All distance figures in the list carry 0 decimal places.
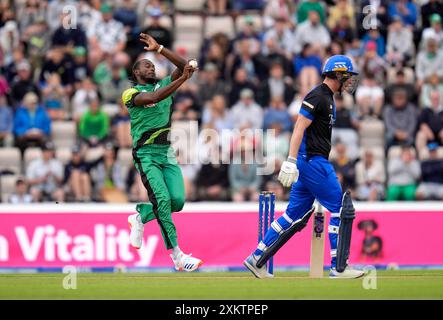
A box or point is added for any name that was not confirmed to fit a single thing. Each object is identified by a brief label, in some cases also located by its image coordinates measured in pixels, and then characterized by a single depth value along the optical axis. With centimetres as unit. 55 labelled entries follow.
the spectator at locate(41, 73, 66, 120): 2145
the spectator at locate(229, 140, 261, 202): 1994
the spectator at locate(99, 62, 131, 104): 2177
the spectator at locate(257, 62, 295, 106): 2136
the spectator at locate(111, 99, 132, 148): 2072
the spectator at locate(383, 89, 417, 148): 2097
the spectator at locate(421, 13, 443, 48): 2229
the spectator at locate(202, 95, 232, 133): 2073
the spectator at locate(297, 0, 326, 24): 2262
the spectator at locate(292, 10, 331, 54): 2229
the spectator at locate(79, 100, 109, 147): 2086
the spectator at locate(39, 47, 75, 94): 2198
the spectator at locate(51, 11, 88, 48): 2244
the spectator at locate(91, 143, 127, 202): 2003
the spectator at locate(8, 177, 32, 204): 1977
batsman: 1266
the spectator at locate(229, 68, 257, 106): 2134
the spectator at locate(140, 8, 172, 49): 2220
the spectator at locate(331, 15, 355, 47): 2239
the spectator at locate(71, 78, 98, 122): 2122
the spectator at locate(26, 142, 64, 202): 2002
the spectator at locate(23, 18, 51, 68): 2267
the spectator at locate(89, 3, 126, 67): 2228
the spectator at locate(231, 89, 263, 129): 2077
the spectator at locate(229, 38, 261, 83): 2186
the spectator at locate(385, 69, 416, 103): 2142
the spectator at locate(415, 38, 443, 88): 2194
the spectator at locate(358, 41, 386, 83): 2162
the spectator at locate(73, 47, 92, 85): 2194
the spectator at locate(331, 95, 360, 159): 2053
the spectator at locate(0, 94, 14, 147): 2114
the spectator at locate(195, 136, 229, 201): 2006
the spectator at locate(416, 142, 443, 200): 2005
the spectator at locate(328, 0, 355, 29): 2282
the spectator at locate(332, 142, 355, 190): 1984
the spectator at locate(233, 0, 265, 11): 2338
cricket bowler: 1312
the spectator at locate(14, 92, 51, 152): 2094
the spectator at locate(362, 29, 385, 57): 2241
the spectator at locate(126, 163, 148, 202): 1972
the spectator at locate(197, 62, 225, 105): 2152
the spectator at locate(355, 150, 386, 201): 1994
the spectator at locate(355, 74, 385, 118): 2134
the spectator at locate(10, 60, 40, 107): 2170
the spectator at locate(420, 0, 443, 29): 2292
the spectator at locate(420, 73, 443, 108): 2147
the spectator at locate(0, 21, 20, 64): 2258
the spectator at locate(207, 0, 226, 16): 2316
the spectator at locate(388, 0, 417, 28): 2298
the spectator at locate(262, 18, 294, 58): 2225
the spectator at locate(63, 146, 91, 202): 2006
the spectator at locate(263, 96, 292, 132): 2072
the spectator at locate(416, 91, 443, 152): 2081
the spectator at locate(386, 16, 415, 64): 2236
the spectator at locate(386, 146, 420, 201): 2000
